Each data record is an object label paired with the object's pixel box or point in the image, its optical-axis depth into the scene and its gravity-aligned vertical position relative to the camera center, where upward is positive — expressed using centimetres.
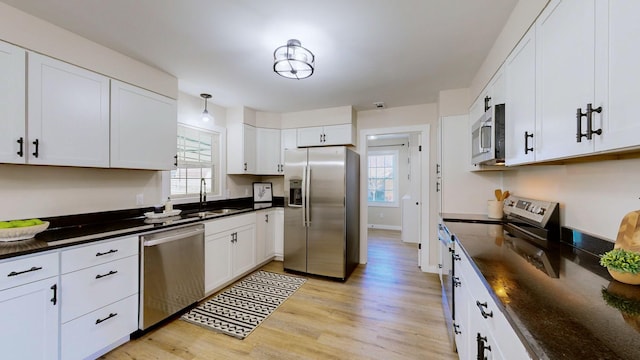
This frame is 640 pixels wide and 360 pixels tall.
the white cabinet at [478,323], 80 -60
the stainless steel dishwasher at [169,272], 210 -86
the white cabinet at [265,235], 360 -84
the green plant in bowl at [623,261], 90 -30
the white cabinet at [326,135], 372 +69
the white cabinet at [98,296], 167 -87
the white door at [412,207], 500 -56
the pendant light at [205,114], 320 +84
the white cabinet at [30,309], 142 -79
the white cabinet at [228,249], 278 -86
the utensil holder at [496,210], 247 -29
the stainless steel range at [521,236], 132 -39
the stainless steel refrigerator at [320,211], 329 -43
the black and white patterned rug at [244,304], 229 -133
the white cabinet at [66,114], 176 +49
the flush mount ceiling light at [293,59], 194 +96
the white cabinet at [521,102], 138 +48
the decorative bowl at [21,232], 157 -36
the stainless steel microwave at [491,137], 176 +33
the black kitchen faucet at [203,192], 342 -19
